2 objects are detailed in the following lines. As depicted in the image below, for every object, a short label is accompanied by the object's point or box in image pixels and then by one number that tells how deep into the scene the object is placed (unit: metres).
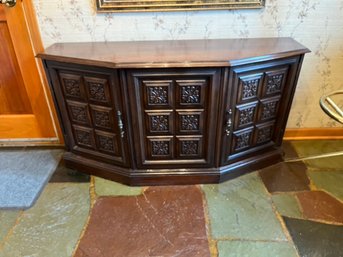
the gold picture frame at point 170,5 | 1.69
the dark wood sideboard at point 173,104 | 1.45
